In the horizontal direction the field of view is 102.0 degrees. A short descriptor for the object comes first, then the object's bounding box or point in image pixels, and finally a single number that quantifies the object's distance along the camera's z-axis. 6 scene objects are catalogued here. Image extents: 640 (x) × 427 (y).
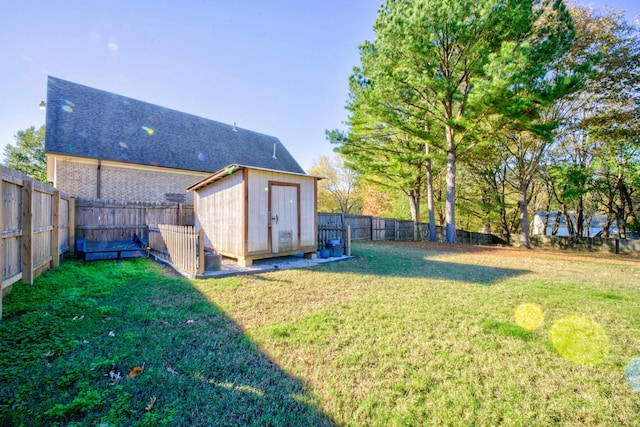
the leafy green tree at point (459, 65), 10.16
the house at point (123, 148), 11.95
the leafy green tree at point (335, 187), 28.92
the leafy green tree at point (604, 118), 11.95
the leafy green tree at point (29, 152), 25.84
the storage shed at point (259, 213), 6.79
